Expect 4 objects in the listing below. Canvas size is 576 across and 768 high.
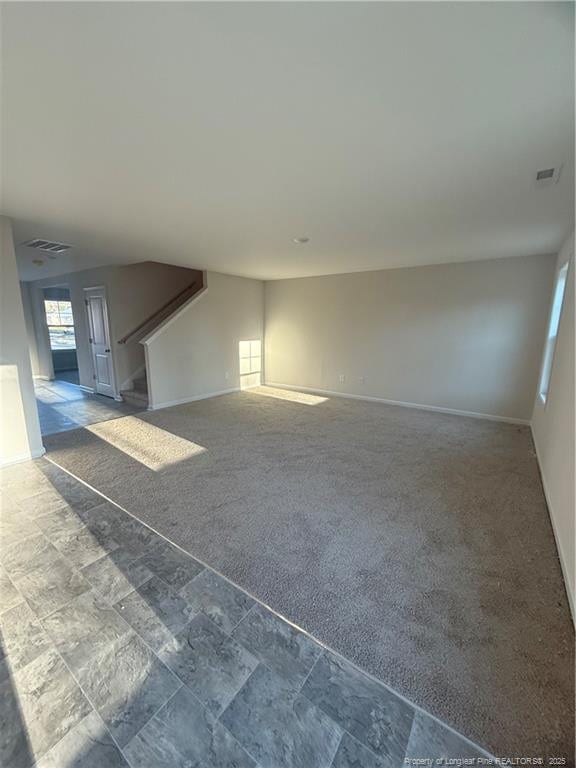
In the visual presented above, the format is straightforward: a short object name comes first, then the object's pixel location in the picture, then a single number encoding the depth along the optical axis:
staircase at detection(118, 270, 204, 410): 5.52
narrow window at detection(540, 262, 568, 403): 3.78
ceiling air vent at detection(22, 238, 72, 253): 3.82
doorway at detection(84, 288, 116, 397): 5.79
